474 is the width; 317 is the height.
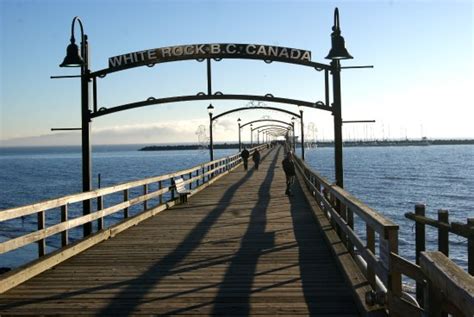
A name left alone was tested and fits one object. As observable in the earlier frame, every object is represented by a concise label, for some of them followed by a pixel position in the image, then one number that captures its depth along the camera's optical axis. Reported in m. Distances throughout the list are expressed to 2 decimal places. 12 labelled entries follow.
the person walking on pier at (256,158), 35.97
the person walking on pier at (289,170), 18.72
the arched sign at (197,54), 13.16
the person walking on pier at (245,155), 36.08
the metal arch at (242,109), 25.03
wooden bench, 16.39
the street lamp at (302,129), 37.09
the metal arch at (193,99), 13.08
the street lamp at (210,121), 28.89
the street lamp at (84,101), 10.73
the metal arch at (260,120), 50.94
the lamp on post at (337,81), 10.01
